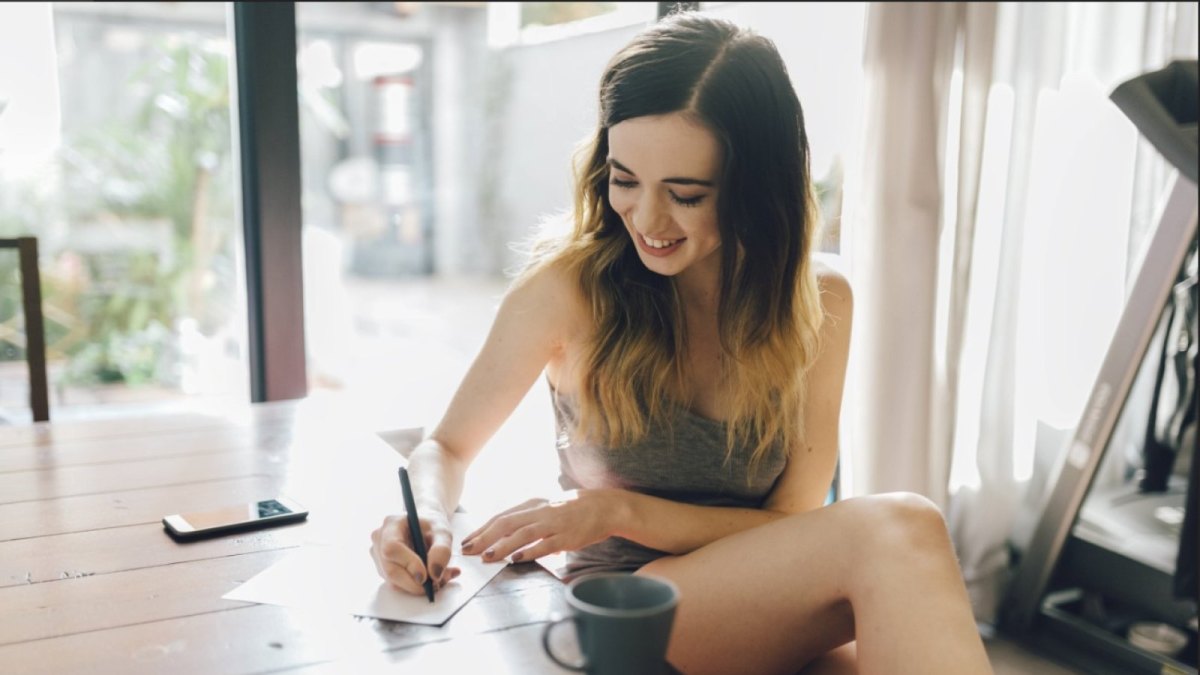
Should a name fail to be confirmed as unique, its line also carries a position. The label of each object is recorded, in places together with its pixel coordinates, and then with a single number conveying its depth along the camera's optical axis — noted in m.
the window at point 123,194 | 2.09
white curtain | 2.43
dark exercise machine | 2.20
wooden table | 0.84
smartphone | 1.13
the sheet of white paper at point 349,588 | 0.93
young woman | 1.09
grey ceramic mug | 0.61
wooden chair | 1.72
